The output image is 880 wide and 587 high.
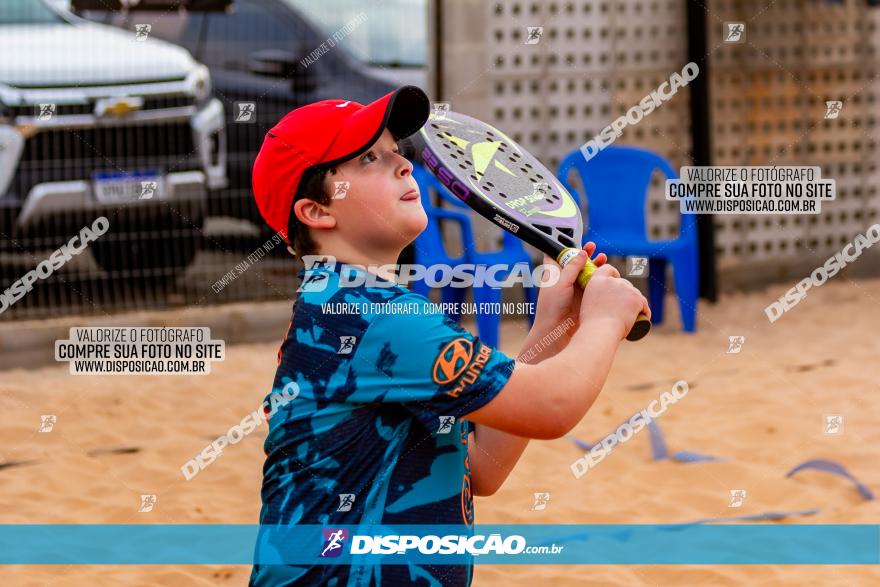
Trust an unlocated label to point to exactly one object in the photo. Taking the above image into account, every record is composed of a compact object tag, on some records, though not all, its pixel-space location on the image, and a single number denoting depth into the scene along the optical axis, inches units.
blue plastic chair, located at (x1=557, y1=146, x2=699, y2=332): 551.8
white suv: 504.4
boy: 153.9
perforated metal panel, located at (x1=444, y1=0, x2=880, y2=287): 606.2
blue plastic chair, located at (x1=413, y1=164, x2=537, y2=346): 485.7
